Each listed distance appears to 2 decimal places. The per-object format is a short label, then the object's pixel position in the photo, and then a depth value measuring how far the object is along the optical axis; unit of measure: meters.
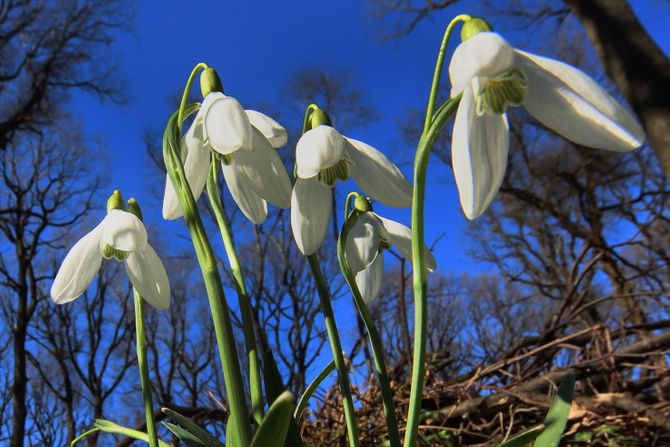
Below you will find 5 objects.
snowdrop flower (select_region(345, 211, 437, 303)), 0.15
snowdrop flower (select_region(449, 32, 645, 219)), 0.10
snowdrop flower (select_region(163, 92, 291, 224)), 0.12
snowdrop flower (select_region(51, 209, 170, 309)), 0.14
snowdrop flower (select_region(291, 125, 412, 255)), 0.13
